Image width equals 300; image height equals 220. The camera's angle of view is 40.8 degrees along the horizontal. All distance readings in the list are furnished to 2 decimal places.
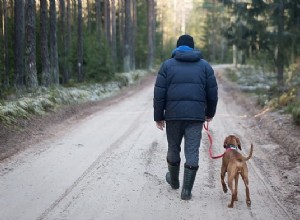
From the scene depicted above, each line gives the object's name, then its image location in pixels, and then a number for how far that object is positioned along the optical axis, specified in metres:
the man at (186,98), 5.54
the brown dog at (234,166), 5.30
